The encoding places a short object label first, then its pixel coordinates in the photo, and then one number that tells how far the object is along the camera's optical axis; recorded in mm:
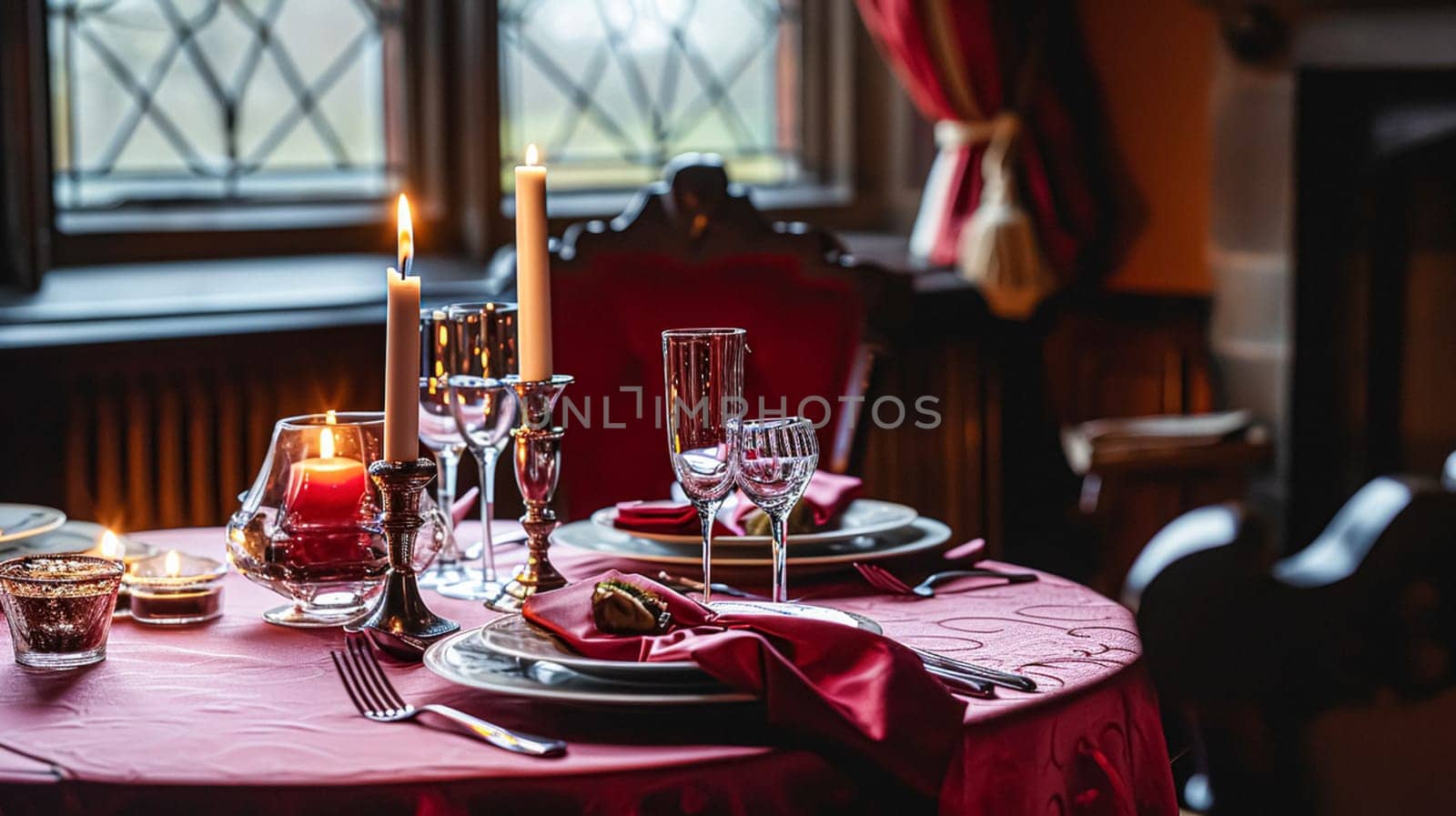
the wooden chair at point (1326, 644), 2802
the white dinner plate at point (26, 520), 2481
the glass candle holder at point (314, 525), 2318
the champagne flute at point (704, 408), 2240
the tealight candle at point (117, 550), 2419
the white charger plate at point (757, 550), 2466
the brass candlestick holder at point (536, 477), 2344
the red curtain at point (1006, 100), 4785
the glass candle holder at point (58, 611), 2206
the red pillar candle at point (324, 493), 2320
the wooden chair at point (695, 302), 3227
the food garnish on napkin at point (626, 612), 2142
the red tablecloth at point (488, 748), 1981
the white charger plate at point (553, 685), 2049
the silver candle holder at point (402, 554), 2236
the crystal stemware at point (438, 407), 2462
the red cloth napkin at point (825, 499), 2549
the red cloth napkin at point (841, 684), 2034
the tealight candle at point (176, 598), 2357
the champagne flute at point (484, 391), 2411
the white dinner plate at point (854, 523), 2492
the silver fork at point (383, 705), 2017
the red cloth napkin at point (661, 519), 2534
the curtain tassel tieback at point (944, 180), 4847
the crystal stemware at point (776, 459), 2221
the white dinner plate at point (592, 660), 2069
